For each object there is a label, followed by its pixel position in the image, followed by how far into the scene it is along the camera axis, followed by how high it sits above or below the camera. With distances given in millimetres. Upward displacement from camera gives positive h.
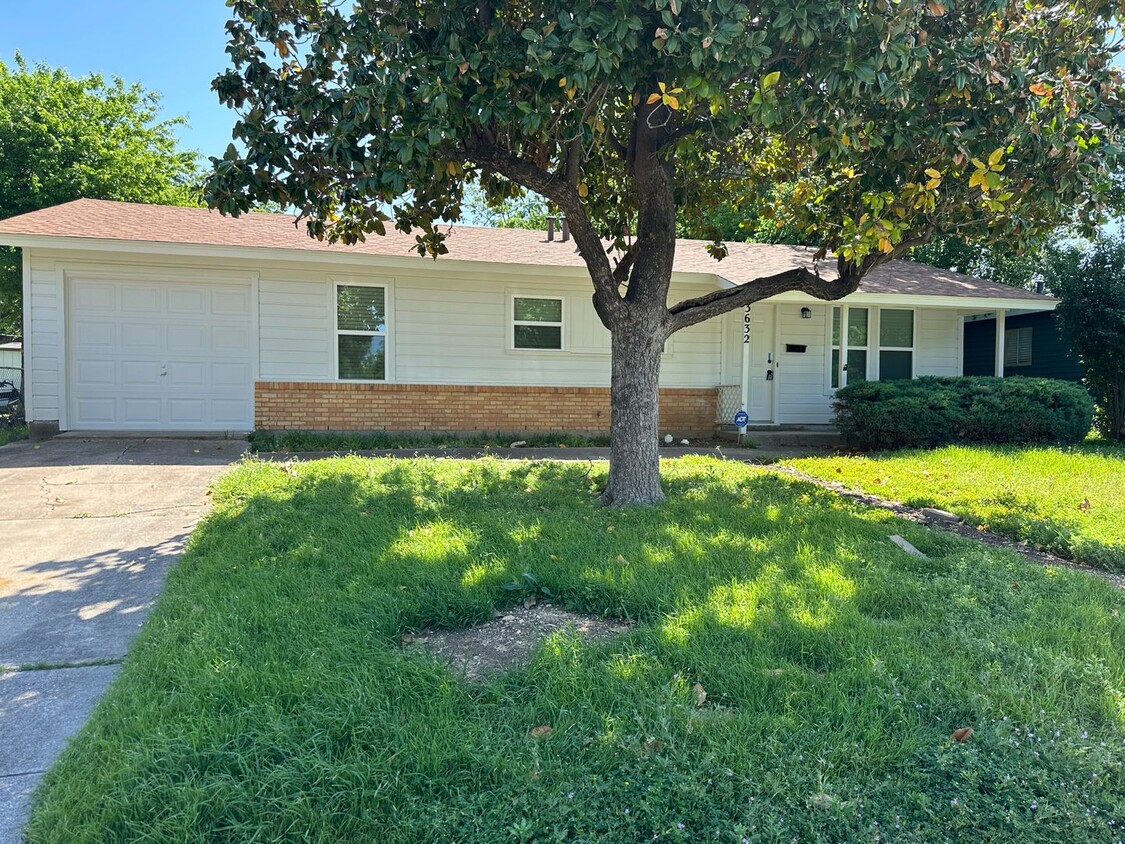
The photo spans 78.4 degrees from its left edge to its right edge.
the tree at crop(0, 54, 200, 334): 15719 +6062
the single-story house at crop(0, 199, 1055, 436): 10141 +1048
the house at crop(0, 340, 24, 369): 23047 +1247
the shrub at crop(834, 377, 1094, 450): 10078 -204
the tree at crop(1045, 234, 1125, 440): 11562 +1419
